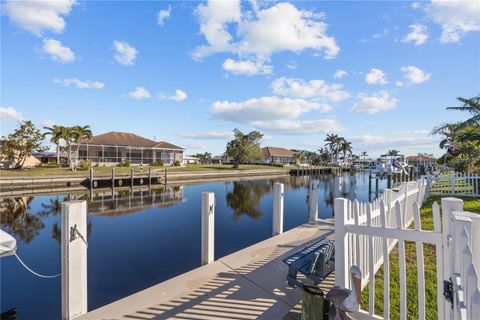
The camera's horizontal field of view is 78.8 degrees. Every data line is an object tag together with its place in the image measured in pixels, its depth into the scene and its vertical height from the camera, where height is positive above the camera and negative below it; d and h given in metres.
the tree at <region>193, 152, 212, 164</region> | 78.09 +1.71
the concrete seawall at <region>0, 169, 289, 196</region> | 23.39 -1.75
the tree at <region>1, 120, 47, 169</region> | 31.62 +2.18
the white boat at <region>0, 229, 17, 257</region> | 5.50 -1.55
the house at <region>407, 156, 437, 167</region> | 86.32 +0.90
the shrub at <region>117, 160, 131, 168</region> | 41.91 -0.06
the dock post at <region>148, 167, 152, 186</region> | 30.06 -1.66
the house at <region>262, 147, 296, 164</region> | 79.50 +2.09
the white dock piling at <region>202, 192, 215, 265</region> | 5.54 -1.24
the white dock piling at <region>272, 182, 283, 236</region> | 7.59 -1.24
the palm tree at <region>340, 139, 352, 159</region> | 86.65 +4.64
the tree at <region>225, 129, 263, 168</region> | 53.88 +2.99
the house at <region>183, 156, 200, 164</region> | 75.15 +0.84
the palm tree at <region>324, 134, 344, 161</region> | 84.31 +5.74
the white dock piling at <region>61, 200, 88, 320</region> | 3.69 -1.19
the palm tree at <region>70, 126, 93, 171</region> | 36.50 +3.96
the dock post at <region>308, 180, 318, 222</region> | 8.81 -1.20
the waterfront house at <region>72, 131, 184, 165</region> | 43.03 +2.25
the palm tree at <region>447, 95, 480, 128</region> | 16.42 +3.07
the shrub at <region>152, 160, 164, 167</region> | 44.92 -0.02
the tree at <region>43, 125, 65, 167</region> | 36.03 +3.82
